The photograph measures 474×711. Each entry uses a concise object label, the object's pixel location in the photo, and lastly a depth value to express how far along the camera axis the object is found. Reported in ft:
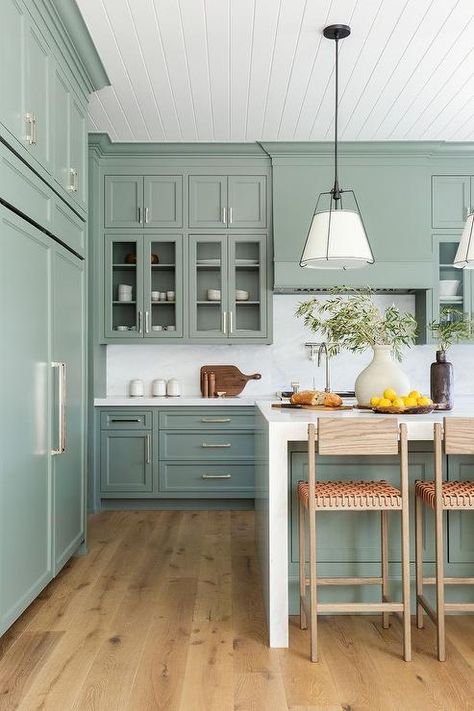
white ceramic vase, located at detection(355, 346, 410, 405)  10.14
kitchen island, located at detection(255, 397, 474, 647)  8.50
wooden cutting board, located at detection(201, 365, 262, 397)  18.04
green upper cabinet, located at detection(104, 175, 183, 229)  17.24
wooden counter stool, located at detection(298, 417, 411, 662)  8.06
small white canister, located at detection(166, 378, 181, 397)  17.74
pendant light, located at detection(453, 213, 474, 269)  9.94
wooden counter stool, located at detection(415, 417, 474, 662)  8.16
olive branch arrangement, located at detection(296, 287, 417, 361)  10.14
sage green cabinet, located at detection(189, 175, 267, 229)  17.33
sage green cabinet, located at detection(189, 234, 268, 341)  17.28
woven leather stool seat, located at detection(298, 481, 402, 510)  8.12
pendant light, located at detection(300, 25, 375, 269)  10.57
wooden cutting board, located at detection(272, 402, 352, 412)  10.21
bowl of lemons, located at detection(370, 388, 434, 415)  9.20
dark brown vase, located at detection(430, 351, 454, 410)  10.28
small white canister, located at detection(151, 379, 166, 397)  17.69
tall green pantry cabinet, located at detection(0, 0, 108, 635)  8.36
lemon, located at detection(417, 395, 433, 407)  9.48
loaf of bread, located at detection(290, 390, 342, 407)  10.41
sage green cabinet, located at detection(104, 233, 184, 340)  17.21
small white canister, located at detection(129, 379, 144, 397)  17.74
